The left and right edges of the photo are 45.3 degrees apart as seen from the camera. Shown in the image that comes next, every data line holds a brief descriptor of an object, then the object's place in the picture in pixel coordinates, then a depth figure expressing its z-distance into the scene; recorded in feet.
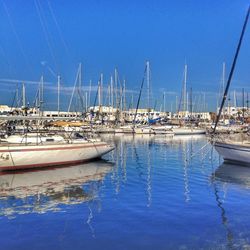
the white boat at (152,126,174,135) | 222.62
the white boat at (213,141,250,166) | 78.82
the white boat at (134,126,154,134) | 221.88
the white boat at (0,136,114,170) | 68.02
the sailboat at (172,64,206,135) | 223.22
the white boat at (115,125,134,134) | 220.54
